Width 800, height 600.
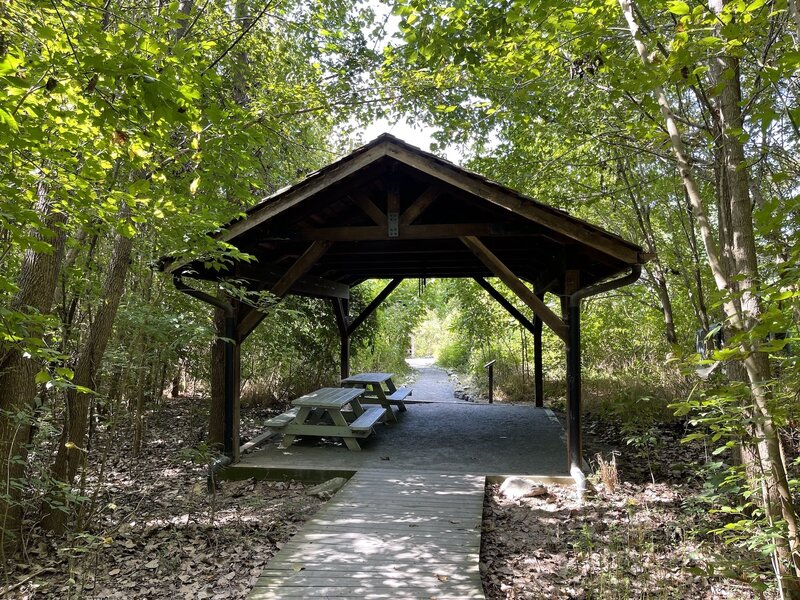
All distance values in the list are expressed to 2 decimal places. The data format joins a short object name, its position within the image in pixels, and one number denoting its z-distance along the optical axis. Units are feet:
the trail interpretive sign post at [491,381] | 38.68
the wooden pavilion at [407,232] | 17.33
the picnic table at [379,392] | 27.09
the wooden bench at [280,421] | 22.25
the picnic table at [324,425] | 21.30
